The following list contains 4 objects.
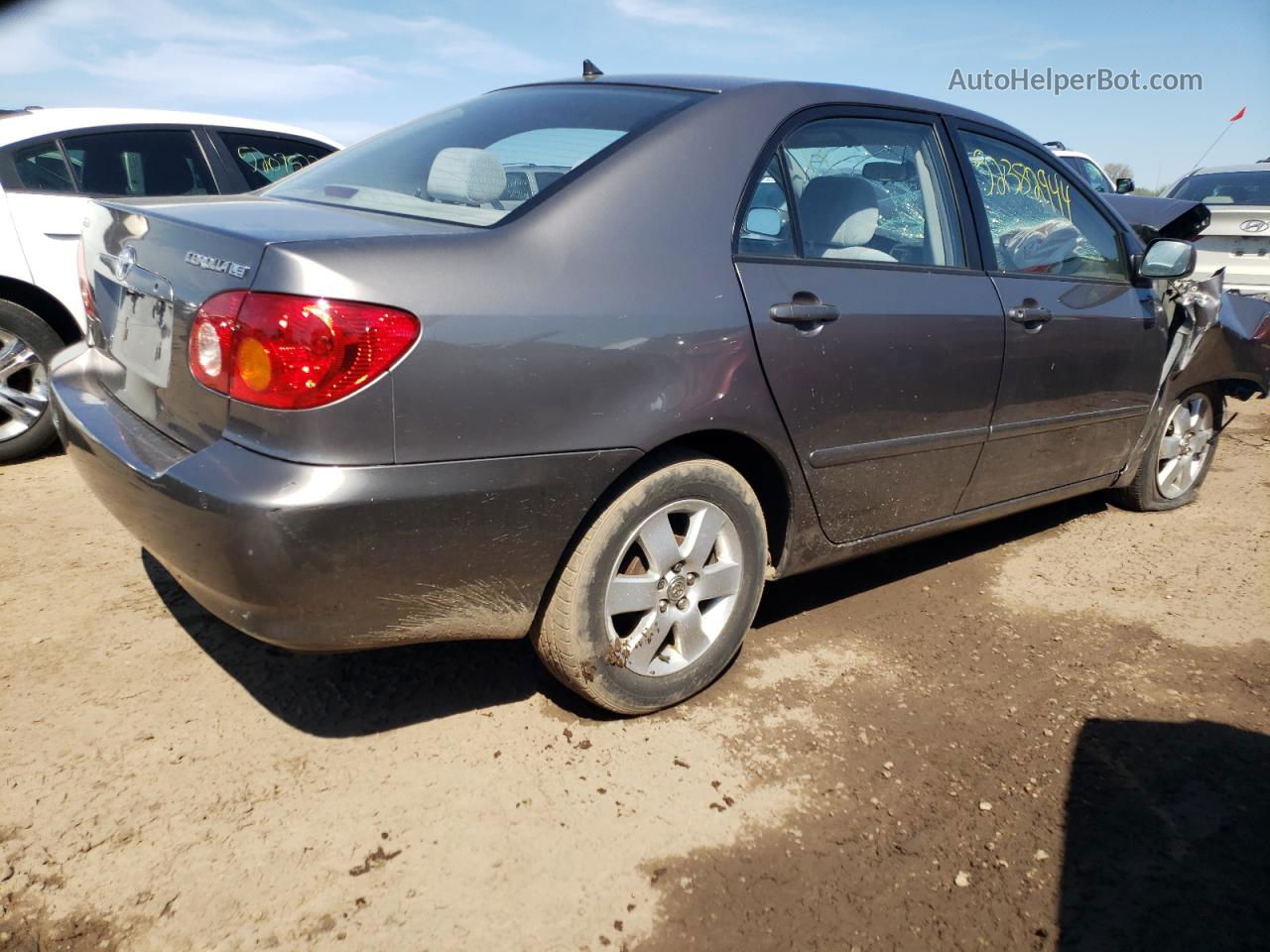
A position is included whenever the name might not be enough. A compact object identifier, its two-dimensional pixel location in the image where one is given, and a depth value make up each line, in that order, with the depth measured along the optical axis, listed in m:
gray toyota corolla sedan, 2.01
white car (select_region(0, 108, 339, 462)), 4.53
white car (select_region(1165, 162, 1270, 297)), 8.47
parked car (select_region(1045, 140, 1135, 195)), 11.93
